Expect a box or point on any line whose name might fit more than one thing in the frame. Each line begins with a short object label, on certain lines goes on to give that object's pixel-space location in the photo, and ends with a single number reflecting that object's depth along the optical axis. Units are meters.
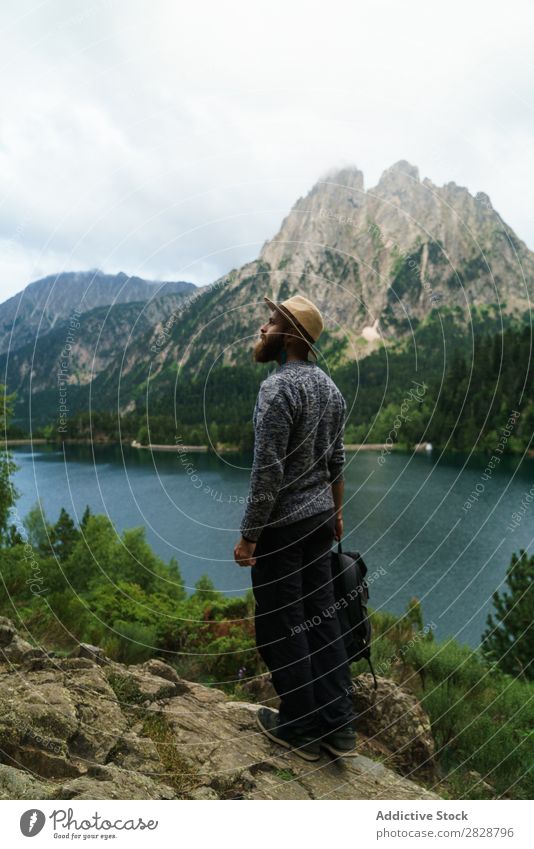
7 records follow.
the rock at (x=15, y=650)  4.22
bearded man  3.36
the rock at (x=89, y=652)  4.42
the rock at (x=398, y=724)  3.98
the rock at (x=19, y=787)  3.00
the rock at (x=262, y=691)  4.81
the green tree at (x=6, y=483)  19.58
